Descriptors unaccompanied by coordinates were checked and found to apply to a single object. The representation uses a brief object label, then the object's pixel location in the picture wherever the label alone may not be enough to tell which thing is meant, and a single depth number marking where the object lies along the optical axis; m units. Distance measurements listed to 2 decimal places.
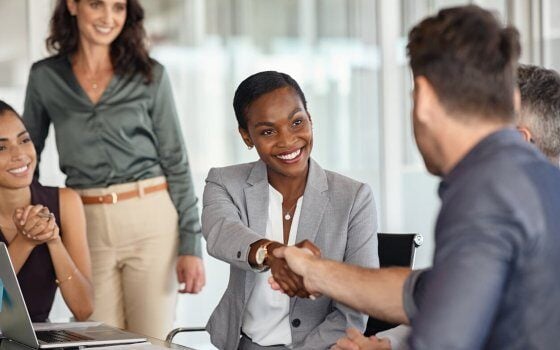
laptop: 2.65
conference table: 2.56
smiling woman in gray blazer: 2.91
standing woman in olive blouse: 4.06
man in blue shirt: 1.48
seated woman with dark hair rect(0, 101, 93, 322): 3.39
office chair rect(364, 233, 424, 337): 3.15
